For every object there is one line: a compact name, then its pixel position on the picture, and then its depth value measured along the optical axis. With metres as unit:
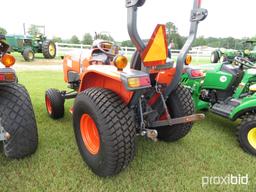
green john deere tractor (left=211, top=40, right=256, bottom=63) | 12.27
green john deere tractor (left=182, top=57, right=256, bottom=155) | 3.41
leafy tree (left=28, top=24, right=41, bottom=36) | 17.03
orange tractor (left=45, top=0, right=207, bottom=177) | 1.98
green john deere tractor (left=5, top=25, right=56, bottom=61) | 12.47
